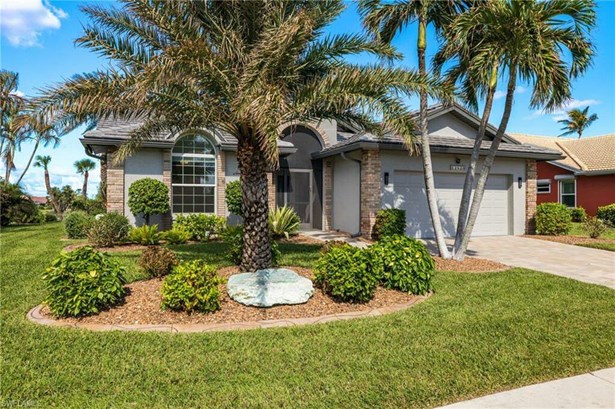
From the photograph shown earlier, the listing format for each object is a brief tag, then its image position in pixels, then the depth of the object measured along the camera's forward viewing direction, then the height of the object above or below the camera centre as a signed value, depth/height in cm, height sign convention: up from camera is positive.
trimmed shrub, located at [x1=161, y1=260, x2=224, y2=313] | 522 -123
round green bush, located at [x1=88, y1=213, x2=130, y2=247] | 1134 -72
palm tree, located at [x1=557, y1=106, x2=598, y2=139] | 4259 +1008
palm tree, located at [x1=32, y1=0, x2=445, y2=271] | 574 +221
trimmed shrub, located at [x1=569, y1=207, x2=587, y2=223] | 2154 -53
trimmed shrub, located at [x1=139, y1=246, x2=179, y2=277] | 702 -107
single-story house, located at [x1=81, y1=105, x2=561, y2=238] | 1308 +132
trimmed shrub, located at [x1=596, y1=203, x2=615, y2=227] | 1995 -50
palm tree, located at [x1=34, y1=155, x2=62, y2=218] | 2864 +254
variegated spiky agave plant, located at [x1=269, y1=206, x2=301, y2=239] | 1326 -58
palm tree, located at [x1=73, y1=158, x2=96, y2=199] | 3693 +416
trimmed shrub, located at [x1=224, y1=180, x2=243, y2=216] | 1344 +33
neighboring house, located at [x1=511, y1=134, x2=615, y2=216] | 2209 +190
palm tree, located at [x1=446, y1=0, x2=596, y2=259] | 774 +371
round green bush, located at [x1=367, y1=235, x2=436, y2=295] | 657 -111
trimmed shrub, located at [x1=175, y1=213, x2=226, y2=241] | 1272 -64
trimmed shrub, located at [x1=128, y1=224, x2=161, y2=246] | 1159 -91
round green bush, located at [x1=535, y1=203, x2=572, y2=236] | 1519 -62
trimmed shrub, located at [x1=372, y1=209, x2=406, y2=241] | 1245 -59
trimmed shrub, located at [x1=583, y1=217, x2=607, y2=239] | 1452 -94
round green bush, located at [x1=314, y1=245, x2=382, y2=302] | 588 -114
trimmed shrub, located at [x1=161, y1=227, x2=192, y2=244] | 1175 -95
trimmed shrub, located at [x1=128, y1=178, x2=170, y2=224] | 1224 +32
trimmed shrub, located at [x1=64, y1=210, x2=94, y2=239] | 1328 -65
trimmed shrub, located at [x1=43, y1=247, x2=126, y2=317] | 512 -112
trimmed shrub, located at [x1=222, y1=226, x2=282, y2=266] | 784 -94
